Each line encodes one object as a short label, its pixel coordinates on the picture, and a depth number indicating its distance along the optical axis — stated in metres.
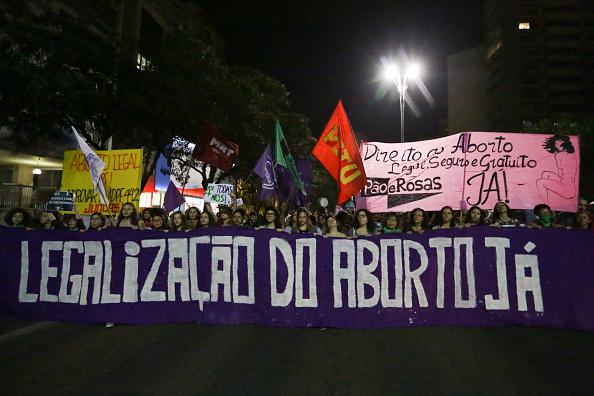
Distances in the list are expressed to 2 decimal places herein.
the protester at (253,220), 9.88
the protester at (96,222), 7.94
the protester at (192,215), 9.96
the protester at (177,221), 8.42
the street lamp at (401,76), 15.54
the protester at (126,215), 8.11
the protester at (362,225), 7.34
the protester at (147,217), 9.45
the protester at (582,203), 9.09
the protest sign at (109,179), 9.86
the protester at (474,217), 7.69
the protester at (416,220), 7.50
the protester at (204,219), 7.94
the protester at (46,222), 8.54
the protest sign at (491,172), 8.25
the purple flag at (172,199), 11.28
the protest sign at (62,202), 10.12
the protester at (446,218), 7.60
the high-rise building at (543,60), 94.69
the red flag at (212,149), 13.21
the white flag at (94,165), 8.20
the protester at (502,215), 7.36
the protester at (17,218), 7.64
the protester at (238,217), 8.17
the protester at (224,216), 8.51
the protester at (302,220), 7.19
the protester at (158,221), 7.93
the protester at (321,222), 10.11
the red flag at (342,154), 8.38
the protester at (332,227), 6.68
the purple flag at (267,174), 10.77
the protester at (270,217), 7.46
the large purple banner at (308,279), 6.07
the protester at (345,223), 7.97
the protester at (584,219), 7.11
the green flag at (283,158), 10.27
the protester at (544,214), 7.70
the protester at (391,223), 7.64
